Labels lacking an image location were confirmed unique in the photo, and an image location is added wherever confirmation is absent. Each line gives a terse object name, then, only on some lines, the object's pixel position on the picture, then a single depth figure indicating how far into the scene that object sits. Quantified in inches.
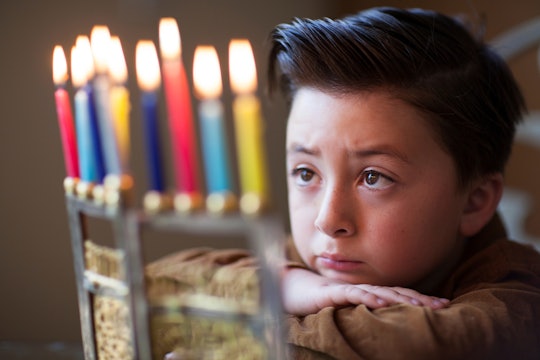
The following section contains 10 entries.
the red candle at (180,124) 24.9
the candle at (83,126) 27.0
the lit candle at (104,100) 26.0
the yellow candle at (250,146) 24.0
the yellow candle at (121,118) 25.8
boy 31.0
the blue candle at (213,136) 24.4
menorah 24.4
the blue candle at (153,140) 25.0
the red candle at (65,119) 27.8
